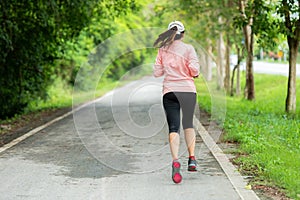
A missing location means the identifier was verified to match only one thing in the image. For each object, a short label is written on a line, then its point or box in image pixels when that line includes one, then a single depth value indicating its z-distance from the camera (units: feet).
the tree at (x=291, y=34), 78.34
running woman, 39.85
